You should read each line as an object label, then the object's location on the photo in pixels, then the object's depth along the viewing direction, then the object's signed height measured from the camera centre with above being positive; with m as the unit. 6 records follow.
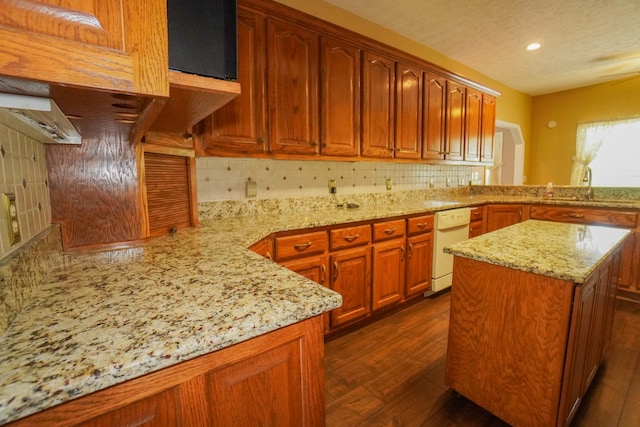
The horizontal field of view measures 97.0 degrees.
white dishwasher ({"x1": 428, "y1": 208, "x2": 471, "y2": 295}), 2.65 -0.55
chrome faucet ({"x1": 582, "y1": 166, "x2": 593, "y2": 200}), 3.17 -0.13
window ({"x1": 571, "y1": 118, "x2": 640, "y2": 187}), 4.53 +0.49
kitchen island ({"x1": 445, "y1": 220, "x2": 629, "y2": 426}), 1.10 -0.60
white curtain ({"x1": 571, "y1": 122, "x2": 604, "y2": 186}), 4.72 +0.63
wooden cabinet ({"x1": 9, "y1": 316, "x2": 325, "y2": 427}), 0.46 -0.41
